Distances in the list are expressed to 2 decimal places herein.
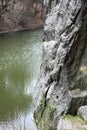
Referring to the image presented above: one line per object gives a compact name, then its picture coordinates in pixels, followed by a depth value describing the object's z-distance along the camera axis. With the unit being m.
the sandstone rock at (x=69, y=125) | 4.52
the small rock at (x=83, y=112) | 4.73
